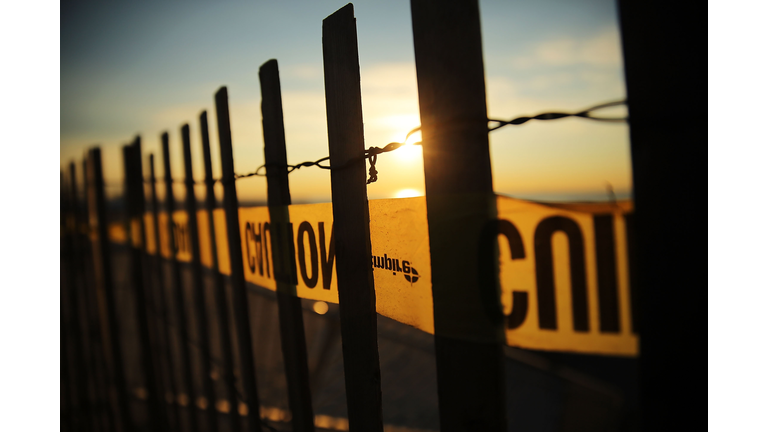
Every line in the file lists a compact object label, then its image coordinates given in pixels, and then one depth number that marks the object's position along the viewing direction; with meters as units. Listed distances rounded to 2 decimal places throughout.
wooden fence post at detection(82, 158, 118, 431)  4.57
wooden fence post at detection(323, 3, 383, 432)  1.38
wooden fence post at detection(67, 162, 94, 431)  5.02
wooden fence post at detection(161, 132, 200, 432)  3.22
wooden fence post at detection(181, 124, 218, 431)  2.89
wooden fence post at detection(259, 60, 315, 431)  1.87
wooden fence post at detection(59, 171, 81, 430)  5.22
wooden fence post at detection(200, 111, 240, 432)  2.62
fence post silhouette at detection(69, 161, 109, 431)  4.84
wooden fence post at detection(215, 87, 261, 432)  2.37
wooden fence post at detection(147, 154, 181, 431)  3.56
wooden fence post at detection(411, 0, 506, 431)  1.03
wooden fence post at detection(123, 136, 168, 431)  3.72
